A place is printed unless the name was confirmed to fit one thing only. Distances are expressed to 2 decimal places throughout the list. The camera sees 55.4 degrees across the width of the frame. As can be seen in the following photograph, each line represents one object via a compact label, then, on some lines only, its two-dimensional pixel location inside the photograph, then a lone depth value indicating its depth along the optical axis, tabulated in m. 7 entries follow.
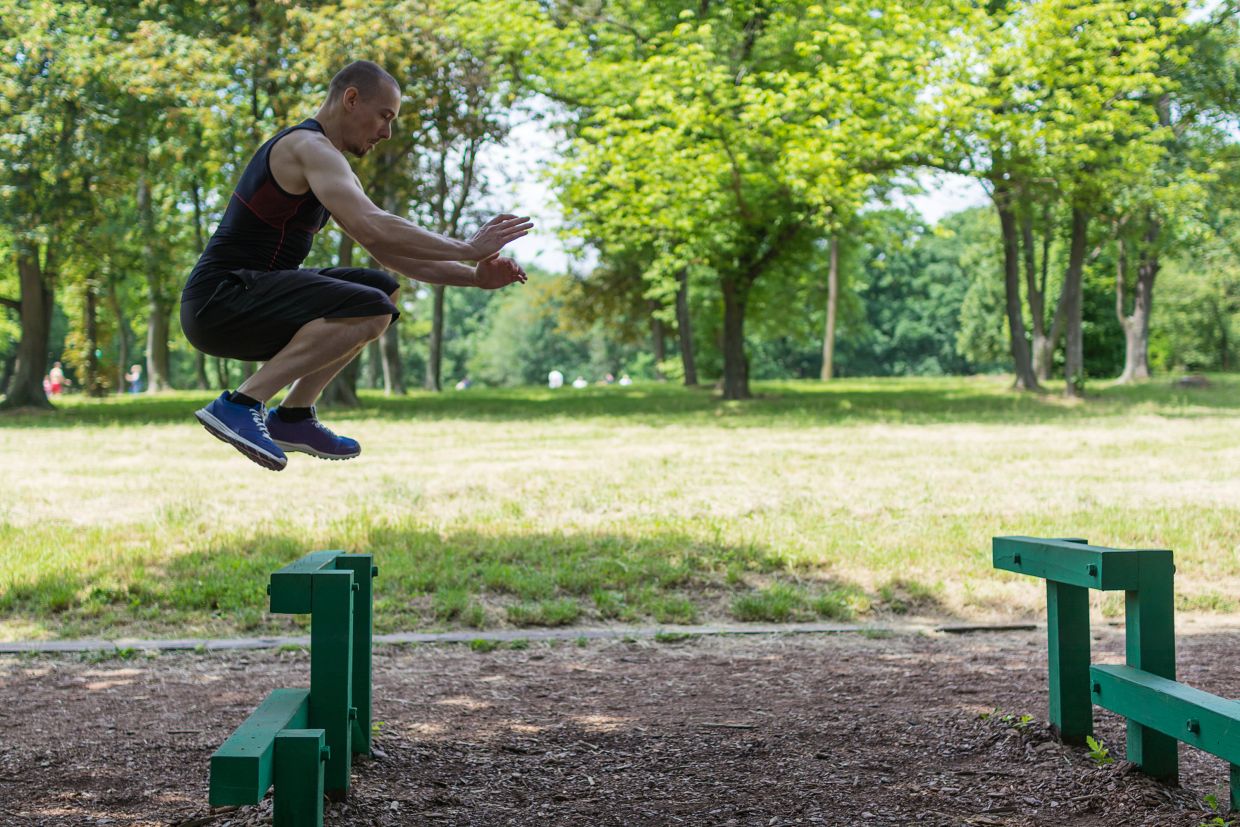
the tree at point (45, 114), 24.06
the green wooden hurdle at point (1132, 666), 4.14
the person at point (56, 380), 49.82
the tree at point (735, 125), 23.25
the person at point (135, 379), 53.96
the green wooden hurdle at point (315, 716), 3.46
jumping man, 4.01
